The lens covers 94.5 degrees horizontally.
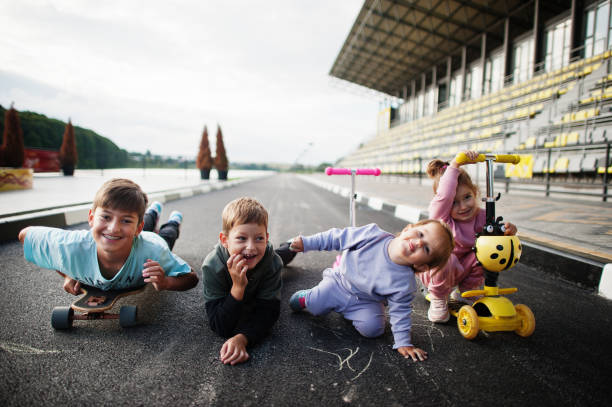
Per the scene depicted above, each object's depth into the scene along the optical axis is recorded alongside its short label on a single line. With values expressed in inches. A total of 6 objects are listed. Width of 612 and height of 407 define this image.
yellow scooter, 59.1
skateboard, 59.5
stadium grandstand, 331.0
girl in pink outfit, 71.6
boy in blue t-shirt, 62.6
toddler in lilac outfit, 58.2
